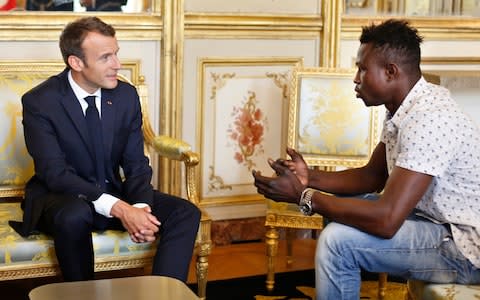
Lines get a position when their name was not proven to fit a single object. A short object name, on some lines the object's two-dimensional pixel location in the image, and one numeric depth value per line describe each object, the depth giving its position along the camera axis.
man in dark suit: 3.02
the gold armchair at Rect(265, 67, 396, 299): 4.06
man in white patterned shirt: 2.55
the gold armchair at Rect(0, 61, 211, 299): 3.03
